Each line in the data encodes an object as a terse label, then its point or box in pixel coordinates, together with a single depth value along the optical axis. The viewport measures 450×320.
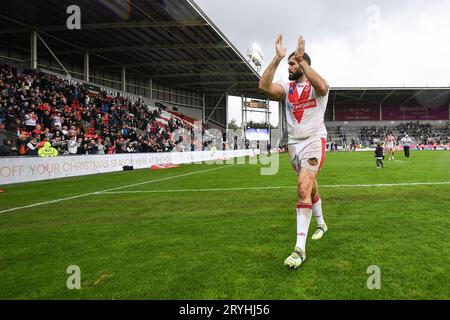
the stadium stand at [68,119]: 17.80
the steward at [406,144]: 28.26
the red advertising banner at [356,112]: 72.50
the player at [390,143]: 25.50
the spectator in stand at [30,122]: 18.30
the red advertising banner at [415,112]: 71.88
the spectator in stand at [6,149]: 14.38
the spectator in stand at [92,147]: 19.89
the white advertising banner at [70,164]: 14.41
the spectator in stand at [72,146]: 18.48
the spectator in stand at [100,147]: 20.80
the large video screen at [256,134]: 60.25
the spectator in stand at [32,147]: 15.65
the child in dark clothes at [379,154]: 17.56
